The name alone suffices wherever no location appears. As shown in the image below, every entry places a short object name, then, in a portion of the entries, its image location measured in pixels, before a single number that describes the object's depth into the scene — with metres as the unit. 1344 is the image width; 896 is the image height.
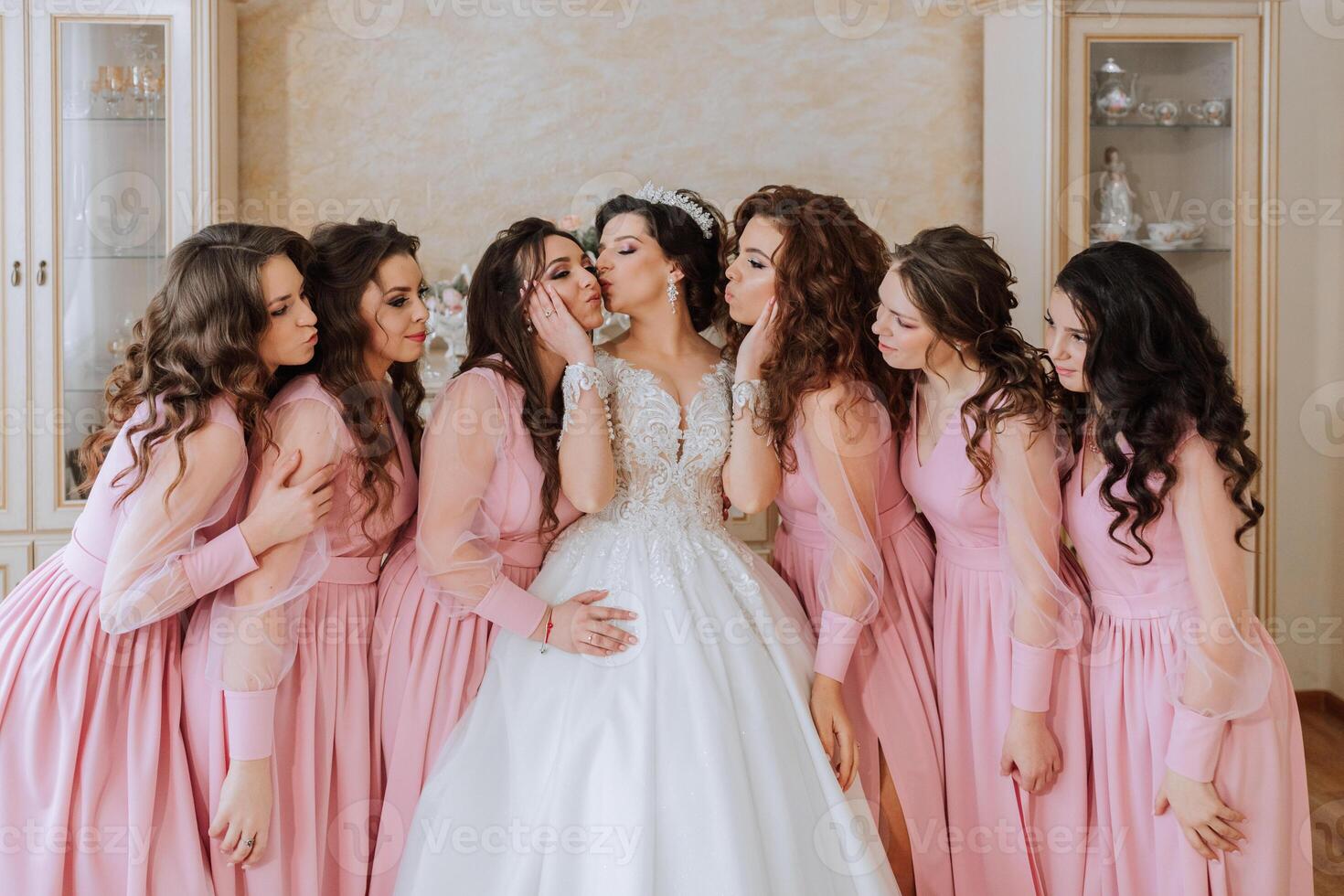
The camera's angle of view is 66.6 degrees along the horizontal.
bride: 1.53
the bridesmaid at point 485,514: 1.77
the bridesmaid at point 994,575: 1.73
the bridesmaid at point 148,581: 1.58
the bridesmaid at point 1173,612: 1.60
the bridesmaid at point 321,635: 1.62
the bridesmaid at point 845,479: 1.82
